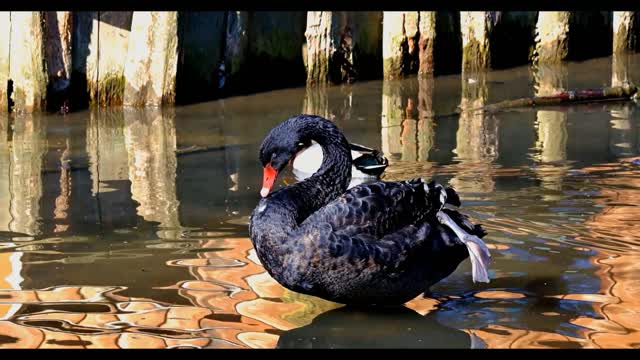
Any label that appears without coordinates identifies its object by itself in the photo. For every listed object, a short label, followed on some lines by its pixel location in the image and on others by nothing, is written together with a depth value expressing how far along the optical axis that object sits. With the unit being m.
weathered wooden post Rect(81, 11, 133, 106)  13.80
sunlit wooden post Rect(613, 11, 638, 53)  17.62
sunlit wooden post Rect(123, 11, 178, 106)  13.59
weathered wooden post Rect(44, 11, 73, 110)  13.43
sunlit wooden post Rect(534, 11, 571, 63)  17.12
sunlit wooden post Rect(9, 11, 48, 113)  13.20
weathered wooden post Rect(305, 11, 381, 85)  15.09
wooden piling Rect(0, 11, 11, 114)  13.33
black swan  6.29
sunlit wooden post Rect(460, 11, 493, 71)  16.16
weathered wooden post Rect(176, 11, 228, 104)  14.28
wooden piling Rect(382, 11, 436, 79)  15.43
